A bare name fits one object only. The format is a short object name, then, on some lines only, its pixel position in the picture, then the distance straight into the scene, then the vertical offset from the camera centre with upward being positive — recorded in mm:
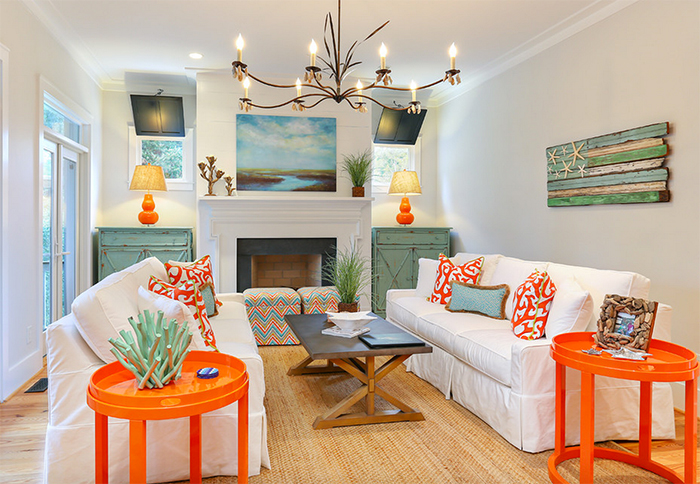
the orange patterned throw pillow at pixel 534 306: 2961 -429
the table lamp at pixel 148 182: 5484 +551
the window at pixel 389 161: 6613 +971
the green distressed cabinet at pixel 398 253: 5996 -226
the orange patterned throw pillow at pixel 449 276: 3908 -323
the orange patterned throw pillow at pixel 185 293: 2875 -357
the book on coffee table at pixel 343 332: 3059 -607
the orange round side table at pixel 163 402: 1597 -556
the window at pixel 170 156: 6062 +931
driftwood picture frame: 2160 -383
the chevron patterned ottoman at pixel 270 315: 4785 -781
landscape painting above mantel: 5637 +912
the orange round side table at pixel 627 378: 1985 -648
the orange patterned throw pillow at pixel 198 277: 3693 -329
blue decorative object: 1845 -518
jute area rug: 2264 -1088
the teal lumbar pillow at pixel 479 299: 3564 -470
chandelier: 2449 +808
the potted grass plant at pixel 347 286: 4203 -438
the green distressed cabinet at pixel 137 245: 5410 -137
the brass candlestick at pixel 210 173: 5359 +642
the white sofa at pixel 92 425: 2119 -845
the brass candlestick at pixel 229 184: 5441 +532
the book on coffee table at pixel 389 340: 2803 -610
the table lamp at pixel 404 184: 5977 +604
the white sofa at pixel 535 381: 2537 -796
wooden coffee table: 2745 -807
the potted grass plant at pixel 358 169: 5742 +742
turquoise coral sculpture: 1737 -416
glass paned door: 4449 +41
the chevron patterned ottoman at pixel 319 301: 4934 -665
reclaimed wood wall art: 3336 +497
